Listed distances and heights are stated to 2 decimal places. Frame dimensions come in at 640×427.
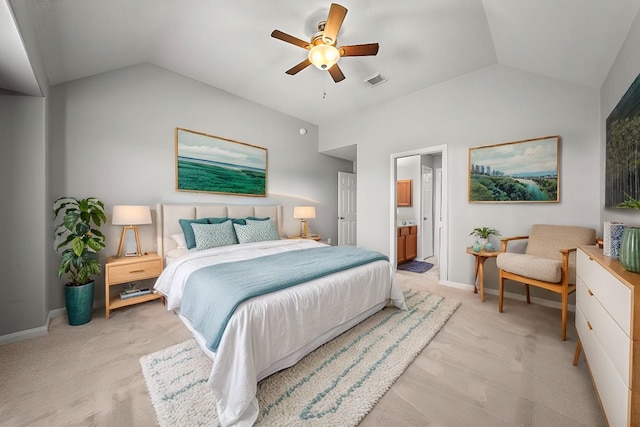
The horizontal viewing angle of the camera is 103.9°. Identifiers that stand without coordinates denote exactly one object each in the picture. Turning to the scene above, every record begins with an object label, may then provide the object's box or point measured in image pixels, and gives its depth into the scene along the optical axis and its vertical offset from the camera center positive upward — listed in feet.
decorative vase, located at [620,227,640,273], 3.79 -0.59
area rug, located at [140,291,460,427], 4.68 -3.76
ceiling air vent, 11.54 +6.26
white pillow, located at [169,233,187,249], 10.45 -1.22
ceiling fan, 7.28 +5.11
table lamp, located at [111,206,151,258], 9.07 -0.23
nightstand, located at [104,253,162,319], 8.66 -2.24
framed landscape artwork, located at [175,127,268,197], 11.69 +2.38
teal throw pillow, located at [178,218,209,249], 10.22 -0.91
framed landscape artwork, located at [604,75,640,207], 5.43 +1.60
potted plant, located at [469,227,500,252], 10.53 -1.03
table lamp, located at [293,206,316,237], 14.89 -0.04
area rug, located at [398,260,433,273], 15.42 -3.58
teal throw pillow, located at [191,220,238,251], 10.04 -1.01
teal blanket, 5.24 -1.69
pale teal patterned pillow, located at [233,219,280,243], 11.34 -0.94
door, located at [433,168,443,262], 19.01 +0.20
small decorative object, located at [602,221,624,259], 4.75 -0.51
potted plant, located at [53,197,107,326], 8.01 -1.49
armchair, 7.48 -1.59
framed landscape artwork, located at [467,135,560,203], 9.66 +1.68
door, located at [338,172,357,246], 19.58 +0.20
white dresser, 3.16 -1.88
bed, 4.75 -2.21
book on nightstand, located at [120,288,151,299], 9.30 -3.09
